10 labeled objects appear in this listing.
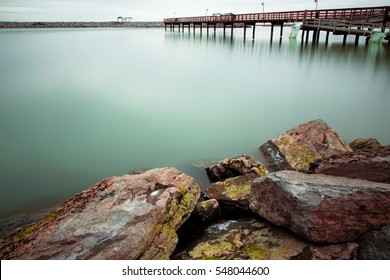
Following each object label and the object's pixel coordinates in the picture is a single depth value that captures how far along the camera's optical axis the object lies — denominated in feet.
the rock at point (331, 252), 7.73
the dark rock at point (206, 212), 10.85
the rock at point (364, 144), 17.29
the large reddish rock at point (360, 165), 9.41
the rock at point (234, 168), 14.40
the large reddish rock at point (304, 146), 15.21
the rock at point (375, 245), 7.20
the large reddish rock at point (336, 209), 8.00
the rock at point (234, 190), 11.60
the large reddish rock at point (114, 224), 7.51
